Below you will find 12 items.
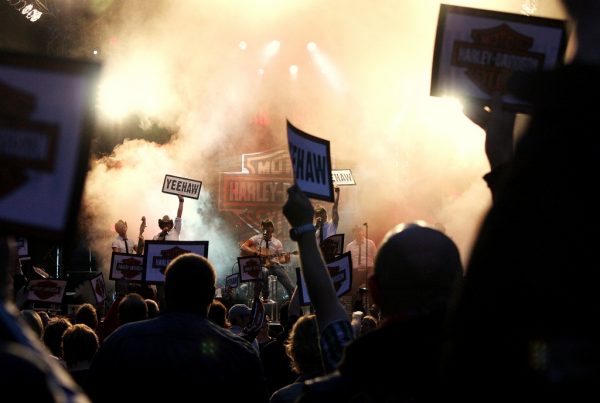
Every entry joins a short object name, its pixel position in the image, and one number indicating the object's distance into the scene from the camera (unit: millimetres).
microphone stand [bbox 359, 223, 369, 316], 14031
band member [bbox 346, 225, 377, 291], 15297
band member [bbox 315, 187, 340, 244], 14156
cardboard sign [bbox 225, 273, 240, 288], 14652
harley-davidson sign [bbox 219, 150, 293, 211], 24031
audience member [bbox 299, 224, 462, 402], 1741
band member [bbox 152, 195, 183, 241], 15609
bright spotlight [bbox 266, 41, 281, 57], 24875
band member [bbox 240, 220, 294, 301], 16438
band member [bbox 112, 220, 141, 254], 16281
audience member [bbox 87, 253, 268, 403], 3277
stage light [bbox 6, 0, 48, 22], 18728
